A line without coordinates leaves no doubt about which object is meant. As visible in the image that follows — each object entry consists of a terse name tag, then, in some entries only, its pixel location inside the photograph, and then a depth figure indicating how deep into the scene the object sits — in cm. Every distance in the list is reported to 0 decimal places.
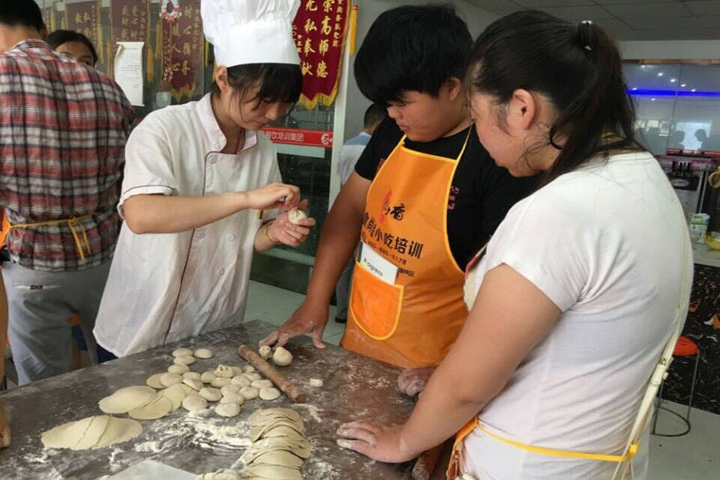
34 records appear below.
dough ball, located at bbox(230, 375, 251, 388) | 115
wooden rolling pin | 112
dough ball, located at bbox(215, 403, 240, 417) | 103
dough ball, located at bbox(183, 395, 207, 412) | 105
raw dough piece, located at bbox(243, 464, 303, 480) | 84
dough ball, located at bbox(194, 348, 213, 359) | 129
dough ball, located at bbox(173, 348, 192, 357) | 127
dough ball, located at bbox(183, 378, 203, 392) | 112
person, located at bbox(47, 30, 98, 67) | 268
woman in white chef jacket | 119
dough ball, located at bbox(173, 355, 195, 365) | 123
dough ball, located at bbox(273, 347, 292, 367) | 128
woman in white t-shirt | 68
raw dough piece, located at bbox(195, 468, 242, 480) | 82
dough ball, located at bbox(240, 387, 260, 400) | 111
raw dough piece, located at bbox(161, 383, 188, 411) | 106
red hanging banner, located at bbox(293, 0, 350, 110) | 350
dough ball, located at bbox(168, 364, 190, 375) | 118
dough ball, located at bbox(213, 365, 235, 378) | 119
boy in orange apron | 117
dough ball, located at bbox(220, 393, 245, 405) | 107
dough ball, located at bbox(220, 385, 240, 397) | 110
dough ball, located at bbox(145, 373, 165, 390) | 112
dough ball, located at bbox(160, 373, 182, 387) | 112
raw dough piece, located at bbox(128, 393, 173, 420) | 100
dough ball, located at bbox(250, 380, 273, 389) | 115
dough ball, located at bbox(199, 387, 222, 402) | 108
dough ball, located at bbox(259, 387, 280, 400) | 111
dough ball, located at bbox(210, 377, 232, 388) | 115
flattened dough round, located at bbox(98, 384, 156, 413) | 102
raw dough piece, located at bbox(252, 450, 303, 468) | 87
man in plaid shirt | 173
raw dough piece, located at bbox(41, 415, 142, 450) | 90
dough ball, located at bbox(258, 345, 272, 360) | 131
